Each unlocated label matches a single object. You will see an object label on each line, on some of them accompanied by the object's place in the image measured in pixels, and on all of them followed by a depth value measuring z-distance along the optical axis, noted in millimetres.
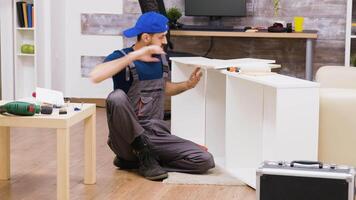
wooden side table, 3242
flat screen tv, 6543
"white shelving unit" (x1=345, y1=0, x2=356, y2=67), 6148
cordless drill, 3260
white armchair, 3322
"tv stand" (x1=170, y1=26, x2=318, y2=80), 6020
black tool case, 2621
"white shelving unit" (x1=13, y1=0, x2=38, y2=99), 6594
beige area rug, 3844
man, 3852
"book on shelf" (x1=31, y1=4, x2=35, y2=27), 6527
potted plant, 6309
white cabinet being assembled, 3260
